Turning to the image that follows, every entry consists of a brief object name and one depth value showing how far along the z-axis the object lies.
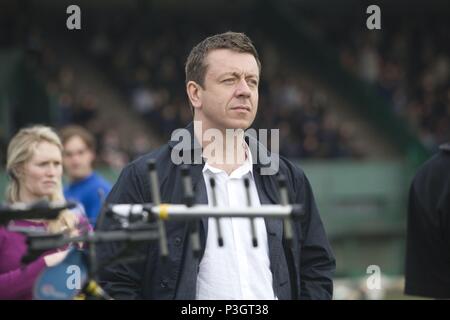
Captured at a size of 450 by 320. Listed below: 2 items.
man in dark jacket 8.98
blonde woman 10.41
